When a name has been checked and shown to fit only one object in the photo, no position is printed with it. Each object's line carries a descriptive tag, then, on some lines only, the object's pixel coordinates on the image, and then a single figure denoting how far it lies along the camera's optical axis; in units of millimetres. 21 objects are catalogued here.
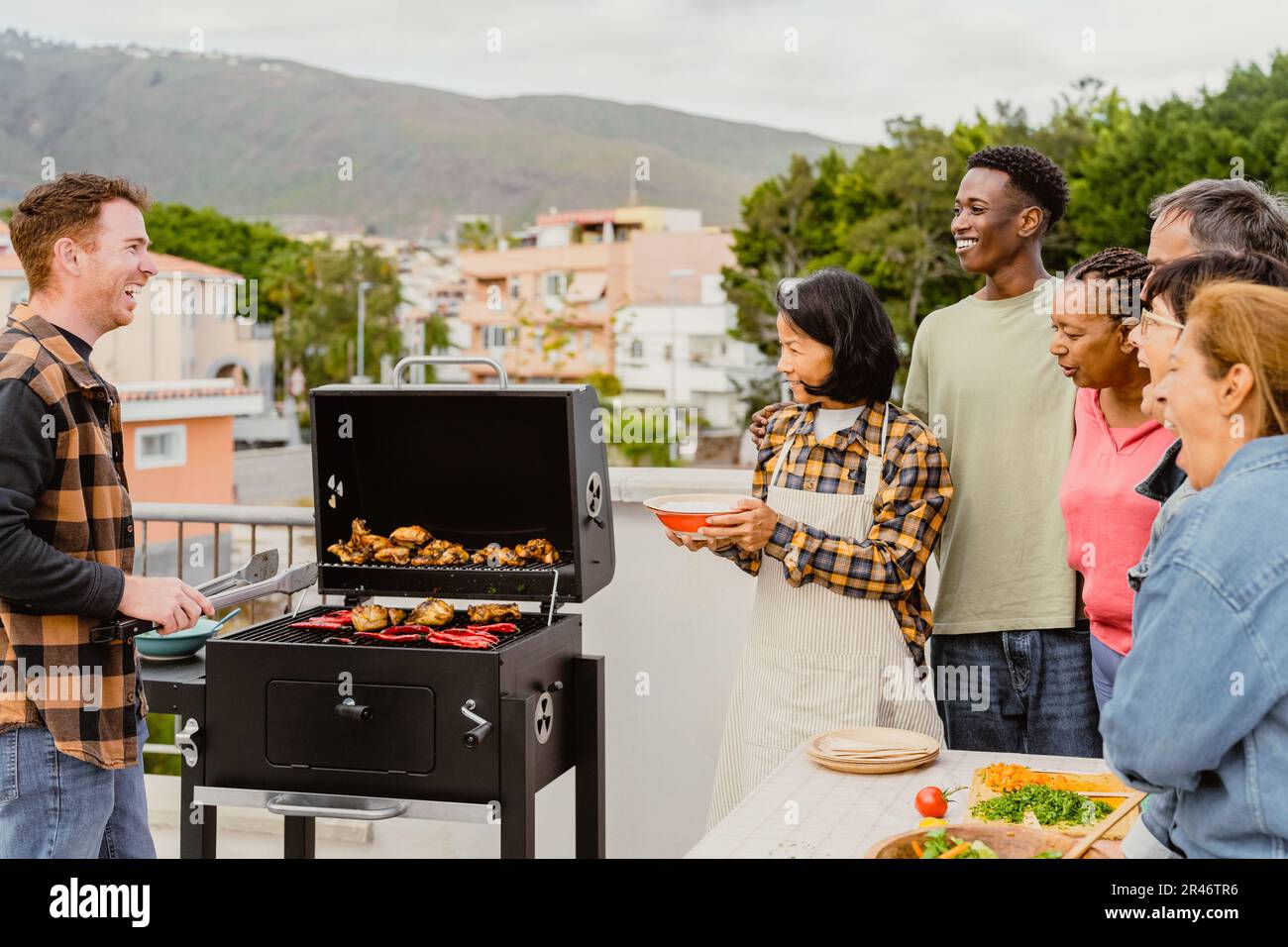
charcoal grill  2377
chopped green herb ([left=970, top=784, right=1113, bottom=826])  1817
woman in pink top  2236
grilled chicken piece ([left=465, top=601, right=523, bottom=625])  2770
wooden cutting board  1923
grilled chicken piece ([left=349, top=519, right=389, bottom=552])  2885
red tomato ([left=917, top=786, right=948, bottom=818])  1879
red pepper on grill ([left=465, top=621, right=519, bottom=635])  2628
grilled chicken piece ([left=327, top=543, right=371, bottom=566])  2869
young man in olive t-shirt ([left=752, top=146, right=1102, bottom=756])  2553
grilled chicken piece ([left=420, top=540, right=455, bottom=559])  2882
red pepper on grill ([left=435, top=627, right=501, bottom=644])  2544
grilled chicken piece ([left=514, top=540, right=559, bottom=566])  2826
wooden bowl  1649
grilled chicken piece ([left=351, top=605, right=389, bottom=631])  2641
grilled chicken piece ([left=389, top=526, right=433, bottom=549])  2889
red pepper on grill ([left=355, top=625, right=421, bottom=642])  2584
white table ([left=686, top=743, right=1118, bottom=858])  1785
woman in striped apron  2506
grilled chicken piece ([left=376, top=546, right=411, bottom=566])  2855
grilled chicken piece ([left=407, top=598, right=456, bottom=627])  2688
